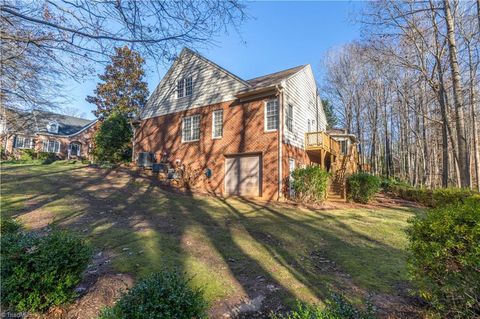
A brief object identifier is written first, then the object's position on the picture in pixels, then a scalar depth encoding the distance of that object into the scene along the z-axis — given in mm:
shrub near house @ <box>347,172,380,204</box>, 13922
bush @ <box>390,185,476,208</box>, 11617
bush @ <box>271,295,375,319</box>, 2092
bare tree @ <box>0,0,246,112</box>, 4010
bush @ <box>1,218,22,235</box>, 5097
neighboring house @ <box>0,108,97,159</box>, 31423
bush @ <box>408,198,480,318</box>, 2627
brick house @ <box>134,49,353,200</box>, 13562
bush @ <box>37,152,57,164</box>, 28569
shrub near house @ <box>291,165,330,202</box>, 12305
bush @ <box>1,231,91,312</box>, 3117
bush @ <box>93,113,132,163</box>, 22250
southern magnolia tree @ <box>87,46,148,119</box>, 32562
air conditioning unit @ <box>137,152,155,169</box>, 18297
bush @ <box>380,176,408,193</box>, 19547
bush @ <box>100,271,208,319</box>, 2365
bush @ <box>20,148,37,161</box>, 28216
